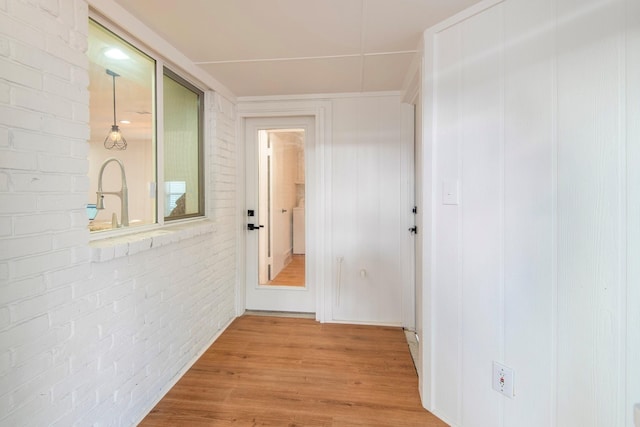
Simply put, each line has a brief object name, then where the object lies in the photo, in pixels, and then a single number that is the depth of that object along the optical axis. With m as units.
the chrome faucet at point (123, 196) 1.59
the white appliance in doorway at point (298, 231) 3.04
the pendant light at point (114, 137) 1.55
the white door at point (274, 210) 2.99
